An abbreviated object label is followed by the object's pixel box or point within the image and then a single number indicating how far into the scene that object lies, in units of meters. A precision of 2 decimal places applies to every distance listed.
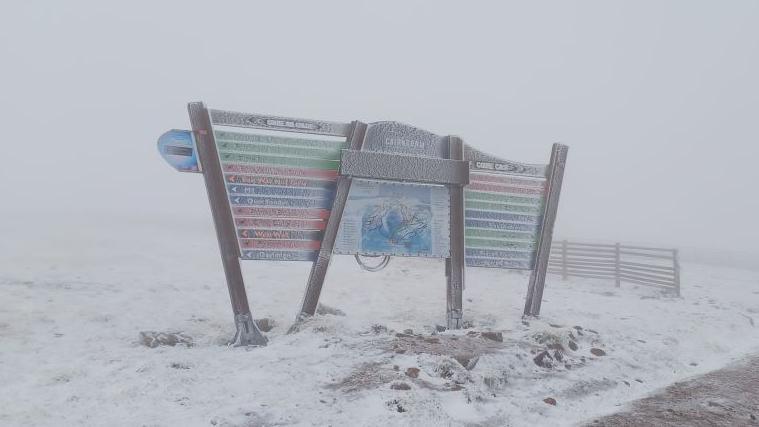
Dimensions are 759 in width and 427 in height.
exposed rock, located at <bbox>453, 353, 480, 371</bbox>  4.96
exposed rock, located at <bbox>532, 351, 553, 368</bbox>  5.31
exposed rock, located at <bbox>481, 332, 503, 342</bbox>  6.02
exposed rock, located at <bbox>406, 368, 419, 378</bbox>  4.57
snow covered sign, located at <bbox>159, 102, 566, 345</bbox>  5.90
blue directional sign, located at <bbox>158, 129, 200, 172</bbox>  5.72
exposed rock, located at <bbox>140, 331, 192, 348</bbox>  5.45
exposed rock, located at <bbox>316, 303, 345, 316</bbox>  7.32
